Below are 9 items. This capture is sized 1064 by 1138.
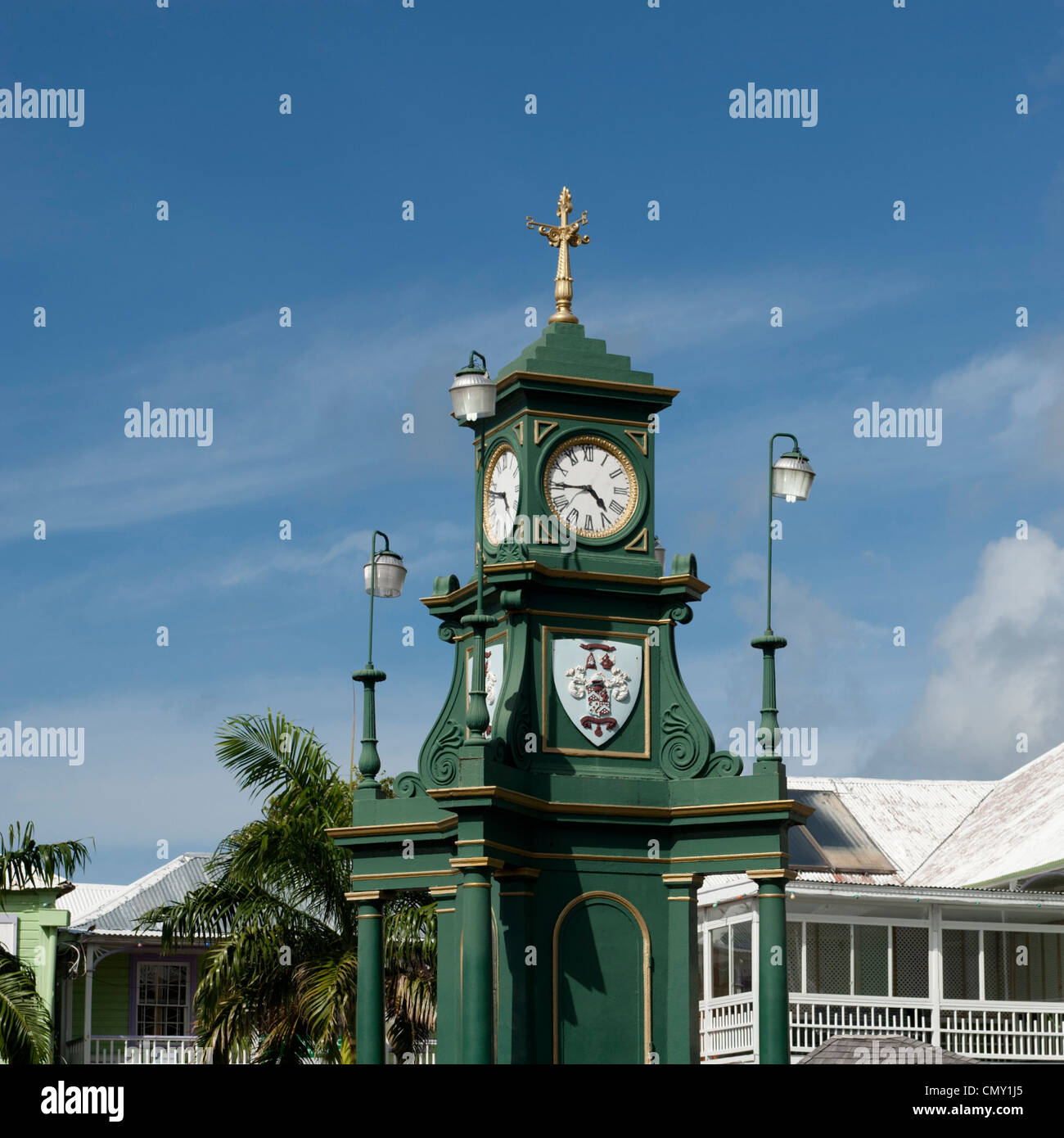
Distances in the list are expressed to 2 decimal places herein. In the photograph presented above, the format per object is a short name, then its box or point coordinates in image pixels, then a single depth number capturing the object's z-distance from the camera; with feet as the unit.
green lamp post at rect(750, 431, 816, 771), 63.87
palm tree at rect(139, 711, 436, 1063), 87.71
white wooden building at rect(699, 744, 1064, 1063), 104.06
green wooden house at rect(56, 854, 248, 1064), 121.39
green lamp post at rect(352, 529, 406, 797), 67.97
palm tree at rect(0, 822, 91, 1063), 89.66
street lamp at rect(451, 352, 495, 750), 61.16
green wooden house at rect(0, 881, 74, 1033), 117.91
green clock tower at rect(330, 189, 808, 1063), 61.57
